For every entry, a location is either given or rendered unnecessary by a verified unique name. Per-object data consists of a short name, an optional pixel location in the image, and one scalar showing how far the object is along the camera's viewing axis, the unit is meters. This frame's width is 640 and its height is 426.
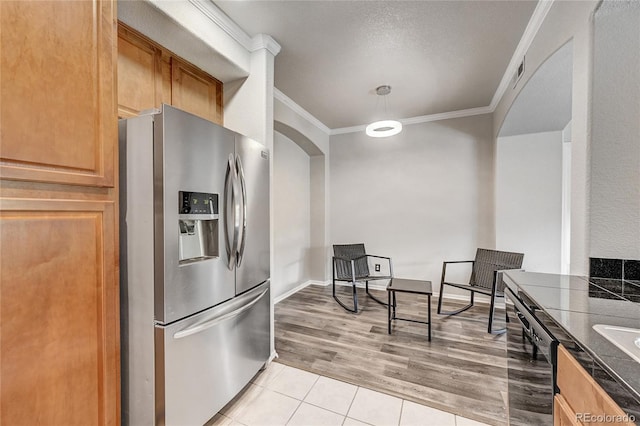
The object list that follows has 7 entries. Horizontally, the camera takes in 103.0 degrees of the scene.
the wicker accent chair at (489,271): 2.79
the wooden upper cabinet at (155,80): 1.57
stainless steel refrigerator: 1.24
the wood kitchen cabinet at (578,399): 0.59
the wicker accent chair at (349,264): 3.54
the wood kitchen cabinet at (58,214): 0.86
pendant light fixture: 2.85
